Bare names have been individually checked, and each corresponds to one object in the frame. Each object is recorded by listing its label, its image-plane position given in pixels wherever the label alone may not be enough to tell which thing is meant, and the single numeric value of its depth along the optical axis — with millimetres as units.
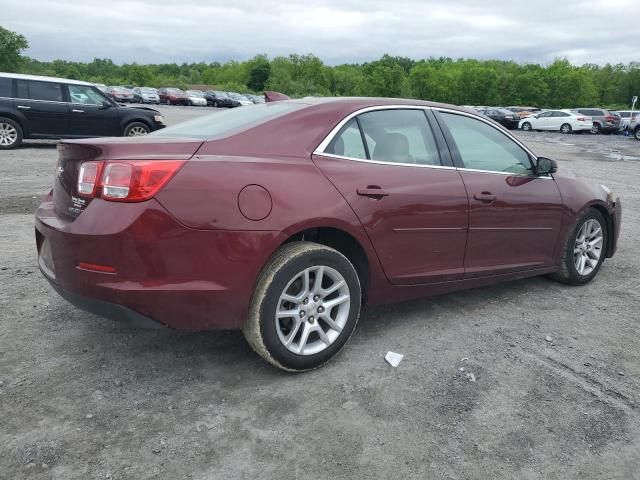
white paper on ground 3352
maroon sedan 2727
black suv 12500
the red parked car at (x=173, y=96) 57375
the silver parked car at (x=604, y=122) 34469
